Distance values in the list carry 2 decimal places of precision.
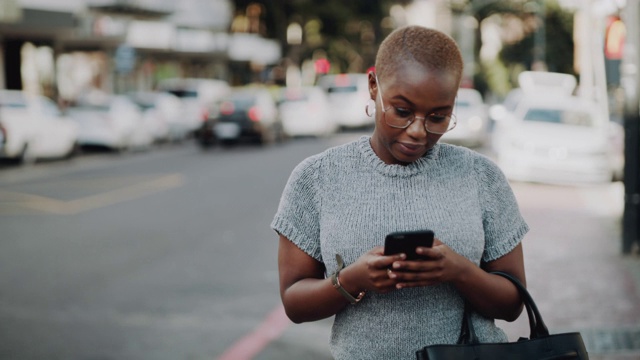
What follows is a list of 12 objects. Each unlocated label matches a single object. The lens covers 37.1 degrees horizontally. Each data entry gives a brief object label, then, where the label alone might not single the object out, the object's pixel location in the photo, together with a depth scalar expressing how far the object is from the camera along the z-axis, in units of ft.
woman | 7.50
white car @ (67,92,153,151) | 86.12
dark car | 93.40
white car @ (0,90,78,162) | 69.10
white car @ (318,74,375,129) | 127.65
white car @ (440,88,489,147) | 87.61
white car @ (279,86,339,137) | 111.24
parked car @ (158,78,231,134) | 108.74
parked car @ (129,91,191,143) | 97.19
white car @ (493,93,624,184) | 58.70
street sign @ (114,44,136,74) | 109.81
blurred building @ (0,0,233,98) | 103.96
